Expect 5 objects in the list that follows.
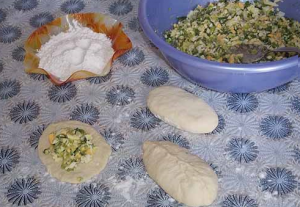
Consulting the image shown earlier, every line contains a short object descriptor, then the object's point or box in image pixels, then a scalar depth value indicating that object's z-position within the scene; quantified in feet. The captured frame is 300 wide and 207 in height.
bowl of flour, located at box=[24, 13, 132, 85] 4.20
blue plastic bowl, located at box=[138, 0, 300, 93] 3.26
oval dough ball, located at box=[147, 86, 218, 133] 3.54
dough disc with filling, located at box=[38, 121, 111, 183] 3.42
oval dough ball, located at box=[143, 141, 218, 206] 3.11
